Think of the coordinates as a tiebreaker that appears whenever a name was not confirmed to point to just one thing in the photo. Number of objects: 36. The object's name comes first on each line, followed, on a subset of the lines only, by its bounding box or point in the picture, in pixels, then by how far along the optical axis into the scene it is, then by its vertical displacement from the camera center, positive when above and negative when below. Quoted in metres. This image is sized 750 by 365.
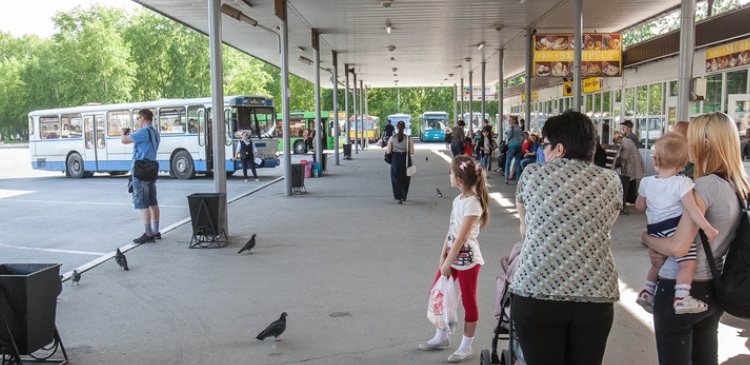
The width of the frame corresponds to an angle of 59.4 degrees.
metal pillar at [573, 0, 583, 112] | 14.45 +1.49
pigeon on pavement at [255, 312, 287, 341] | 5.17 -1.62
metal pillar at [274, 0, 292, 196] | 15.46 +0.79
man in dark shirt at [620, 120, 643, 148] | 12.29 -0.23
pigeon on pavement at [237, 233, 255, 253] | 8.88 -1.64
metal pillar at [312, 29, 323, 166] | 21.39 +0.83
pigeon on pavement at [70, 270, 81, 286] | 7.27 -1.66
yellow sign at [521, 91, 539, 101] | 33.28 +1.30
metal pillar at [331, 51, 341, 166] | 26.73 +0.85
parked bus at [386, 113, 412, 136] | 59.08 +0.39
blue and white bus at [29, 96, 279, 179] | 22.97 -0.33
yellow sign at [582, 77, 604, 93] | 23.95 +1.30
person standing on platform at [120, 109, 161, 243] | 9.92 -0.85
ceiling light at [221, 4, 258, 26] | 14.98 +2.62
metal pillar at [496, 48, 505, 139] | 26.08 +1.12
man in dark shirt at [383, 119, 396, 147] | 30.47 -0.36
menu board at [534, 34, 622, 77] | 17.05 +1.75
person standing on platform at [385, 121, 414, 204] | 13.72 -0.75
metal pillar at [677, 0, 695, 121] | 10.18 +0.98
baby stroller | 3.52 -1.09
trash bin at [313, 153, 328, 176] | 22.21 -1.50
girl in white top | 4.54 -0.82
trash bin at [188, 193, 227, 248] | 9.63 -1.39
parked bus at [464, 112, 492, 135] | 68.24 +0.13
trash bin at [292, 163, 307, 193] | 16.48 -1.31
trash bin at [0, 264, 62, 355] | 4.49 -1.26
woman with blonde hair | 3.13 -0.58
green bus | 42.95 -0.31
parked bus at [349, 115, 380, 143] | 62.38 -0.53
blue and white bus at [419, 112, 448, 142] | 59.78 -0.38
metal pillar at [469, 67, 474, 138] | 36.82 +1.80
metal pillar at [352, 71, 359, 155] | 36.33 +1.13
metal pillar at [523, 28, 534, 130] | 19.27 +1.51
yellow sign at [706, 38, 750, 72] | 13.93 +1.39
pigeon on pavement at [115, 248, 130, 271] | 8.04 -1.64
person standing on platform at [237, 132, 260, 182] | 21.72 -1.02
